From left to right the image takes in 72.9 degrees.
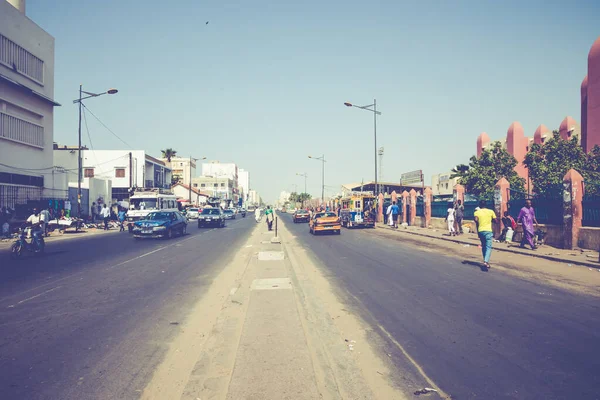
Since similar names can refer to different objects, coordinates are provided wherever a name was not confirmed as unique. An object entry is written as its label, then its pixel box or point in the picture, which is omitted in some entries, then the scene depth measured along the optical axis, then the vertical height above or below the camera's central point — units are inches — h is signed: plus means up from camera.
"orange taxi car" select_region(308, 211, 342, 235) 1037.8 -55.7
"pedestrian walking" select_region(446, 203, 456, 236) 968.9 -42.8
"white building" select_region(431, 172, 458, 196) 2475.4 +118.3
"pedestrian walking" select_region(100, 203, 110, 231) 1290.6 -48.8
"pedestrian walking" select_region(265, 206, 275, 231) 1150.3 -40.2
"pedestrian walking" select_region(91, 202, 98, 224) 1594.5 -53.9
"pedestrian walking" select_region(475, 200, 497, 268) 459.5 -30.7
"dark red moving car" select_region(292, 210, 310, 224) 1825.8 -66.8
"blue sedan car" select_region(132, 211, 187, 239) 892.0 -57.3
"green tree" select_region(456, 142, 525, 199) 1525.6 +117.0
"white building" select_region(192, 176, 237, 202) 5610.2 +242.1
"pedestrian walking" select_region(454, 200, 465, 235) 972.6 -30.5
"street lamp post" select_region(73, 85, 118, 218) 1109.9 +295.6
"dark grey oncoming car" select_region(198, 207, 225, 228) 1426.2 -61.3
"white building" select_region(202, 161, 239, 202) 7026.6 +548.1
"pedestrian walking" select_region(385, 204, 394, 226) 1374.5 -52.7
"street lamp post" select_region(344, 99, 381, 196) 1482.5 +333.9
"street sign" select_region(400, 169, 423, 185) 2292.4 +145.5
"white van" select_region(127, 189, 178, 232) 1312.7 -9.8
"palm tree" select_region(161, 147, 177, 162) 3801.7 +443.0
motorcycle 594.2 -67.8
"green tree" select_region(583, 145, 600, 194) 1120.8 +106.4
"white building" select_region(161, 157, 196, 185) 4929.4 +403.7
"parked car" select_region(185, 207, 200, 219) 2276.1 -71.3
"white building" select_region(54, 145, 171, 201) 2568.9 +210.7
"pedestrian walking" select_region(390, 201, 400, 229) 1312.4 -39.4
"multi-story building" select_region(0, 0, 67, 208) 1231.5 +295.4
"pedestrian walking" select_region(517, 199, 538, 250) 623.8 -30.0
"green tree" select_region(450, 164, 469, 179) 1765.7 +143.8
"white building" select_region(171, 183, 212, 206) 3919.8 +100.2
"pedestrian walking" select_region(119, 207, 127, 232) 1282.0 -57.6
